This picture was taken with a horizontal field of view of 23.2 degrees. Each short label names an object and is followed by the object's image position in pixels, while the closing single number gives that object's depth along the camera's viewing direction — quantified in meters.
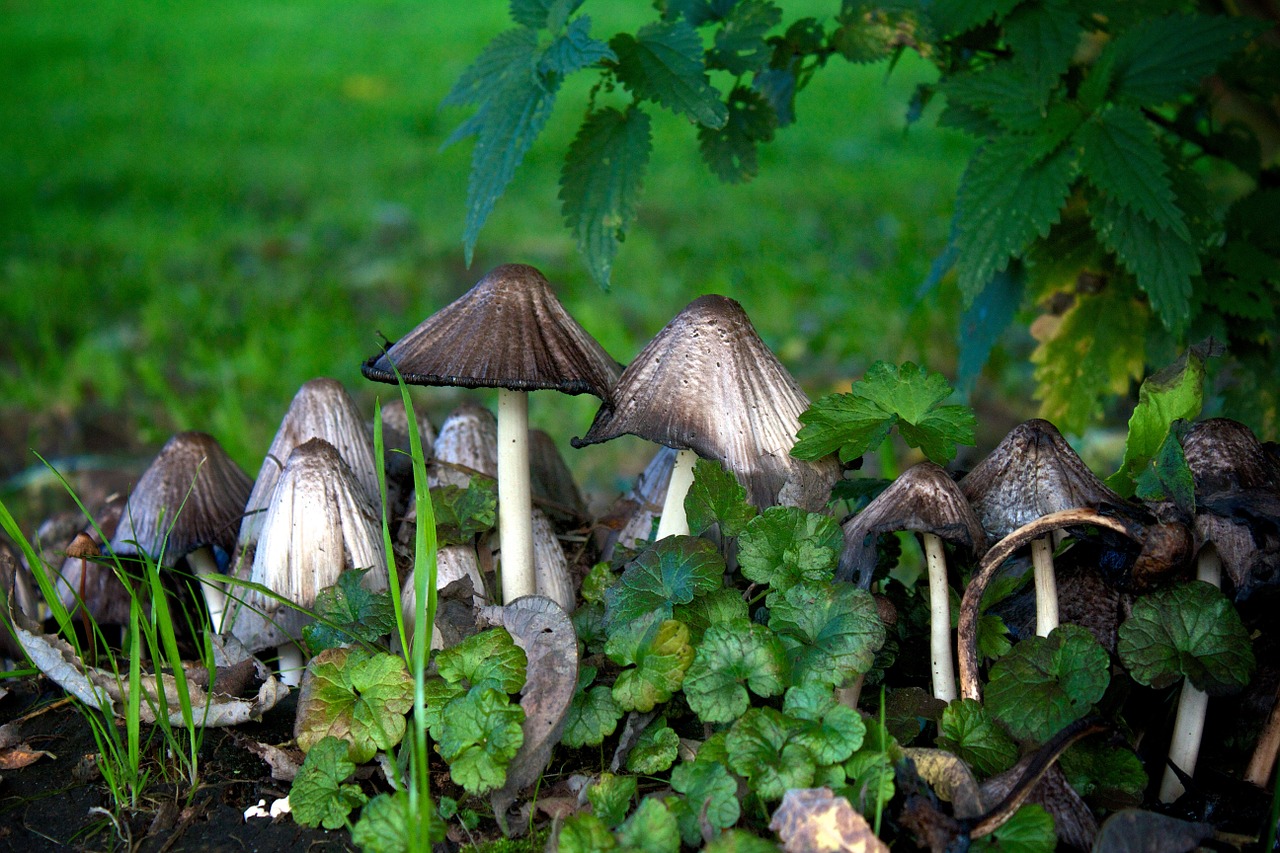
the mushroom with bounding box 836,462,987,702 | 0.72
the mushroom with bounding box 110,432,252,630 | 0.82
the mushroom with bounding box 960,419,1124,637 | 0.74
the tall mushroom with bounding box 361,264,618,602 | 0.75
